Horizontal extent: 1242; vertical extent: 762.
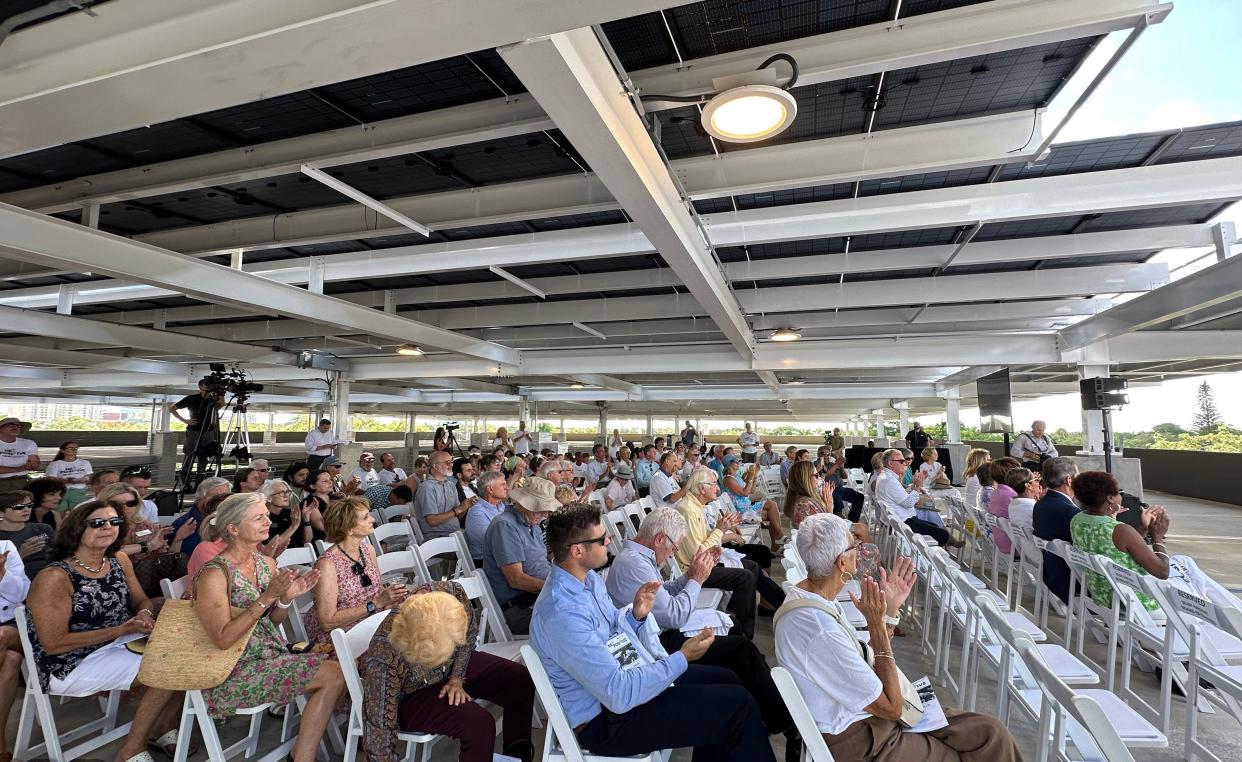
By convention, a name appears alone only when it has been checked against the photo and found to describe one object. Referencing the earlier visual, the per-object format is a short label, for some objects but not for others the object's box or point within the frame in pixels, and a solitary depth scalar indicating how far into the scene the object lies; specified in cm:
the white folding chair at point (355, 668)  204
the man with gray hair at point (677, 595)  257
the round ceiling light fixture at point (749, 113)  240
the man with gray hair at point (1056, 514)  400
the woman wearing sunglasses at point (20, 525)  342
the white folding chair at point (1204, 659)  232
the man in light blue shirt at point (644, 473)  892
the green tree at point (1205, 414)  1576
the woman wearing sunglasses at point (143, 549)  312
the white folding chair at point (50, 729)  237
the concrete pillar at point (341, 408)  1226
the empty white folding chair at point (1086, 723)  145
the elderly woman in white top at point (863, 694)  177
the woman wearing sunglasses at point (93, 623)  238
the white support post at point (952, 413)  1577
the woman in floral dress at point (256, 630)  223
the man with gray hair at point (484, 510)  421
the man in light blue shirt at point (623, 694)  193
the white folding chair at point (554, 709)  184
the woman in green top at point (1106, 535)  331
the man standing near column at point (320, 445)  881
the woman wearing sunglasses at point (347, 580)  265
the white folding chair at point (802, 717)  158
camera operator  664
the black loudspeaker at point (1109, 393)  812
